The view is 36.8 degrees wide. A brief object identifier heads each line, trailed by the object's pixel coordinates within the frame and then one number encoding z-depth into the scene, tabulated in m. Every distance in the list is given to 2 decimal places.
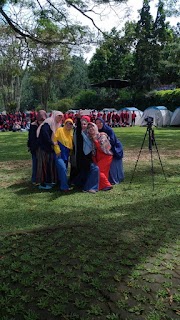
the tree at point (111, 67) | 28.89
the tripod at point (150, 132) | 4.92
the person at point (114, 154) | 5.30
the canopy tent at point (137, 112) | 21.43
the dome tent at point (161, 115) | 20.10
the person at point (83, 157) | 4.97
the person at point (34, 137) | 5.28
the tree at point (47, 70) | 20.51
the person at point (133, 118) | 20.87
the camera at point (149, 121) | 4.85
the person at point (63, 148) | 4.98
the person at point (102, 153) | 5.03
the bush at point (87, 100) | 27.63
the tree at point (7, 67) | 18.84
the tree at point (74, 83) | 40.15
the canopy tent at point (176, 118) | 19.83
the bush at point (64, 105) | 30.63
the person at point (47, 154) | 5.06
